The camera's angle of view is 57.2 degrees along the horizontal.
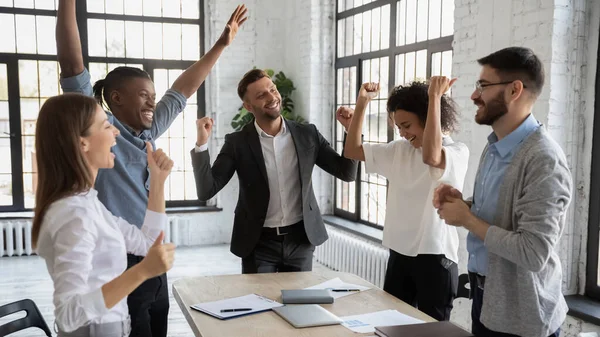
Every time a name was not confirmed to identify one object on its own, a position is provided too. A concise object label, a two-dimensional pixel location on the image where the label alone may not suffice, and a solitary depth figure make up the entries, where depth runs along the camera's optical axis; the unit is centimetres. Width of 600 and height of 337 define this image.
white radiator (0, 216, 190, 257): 638
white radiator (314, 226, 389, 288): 498
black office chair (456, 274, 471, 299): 246
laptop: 196
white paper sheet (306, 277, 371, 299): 236
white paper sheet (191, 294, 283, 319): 206
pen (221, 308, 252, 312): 209
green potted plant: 666
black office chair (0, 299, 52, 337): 236
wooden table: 191
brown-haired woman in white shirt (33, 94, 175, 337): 135
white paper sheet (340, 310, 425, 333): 194
